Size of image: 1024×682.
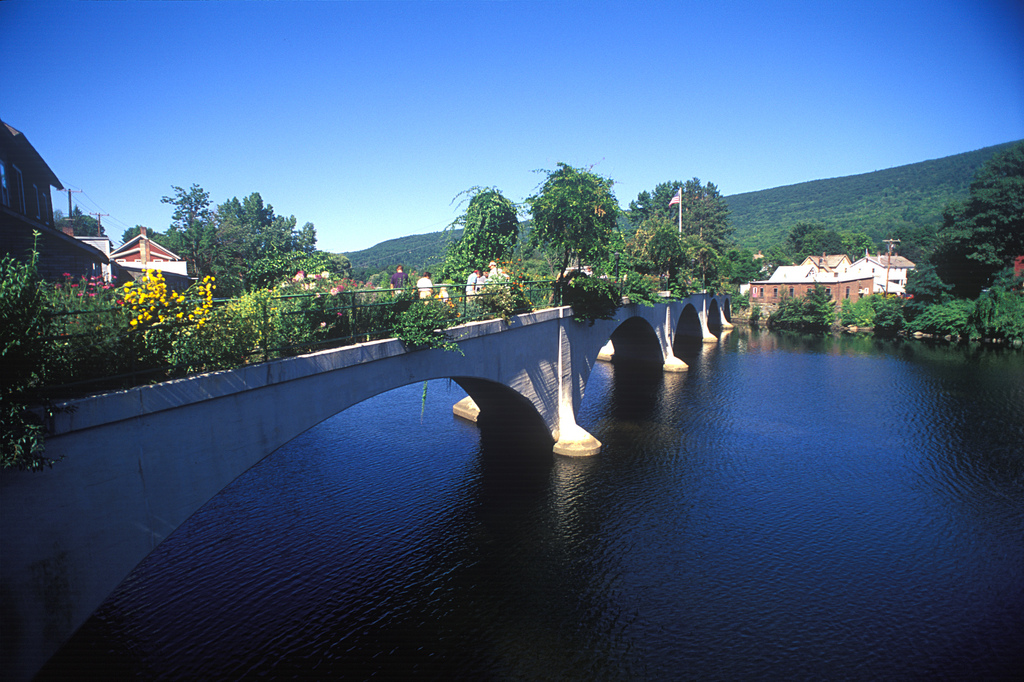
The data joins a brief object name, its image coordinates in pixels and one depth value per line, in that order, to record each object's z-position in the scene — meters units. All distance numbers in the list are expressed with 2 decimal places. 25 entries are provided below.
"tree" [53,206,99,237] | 91.44
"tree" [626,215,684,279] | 56.66
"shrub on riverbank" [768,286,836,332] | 75.00
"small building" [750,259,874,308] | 91.06
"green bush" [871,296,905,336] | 68.38
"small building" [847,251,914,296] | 104.06
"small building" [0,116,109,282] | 21.66
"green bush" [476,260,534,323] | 19.78
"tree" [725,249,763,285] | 113.44
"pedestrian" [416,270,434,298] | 22.50
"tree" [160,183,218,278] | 63.75
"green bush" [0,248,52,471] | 7.17
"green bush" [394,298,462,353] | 15.21
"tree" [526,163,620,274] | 25.05
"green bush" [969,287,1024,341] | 57.25
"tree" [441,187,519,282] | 24.92
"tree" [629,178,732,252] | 129.88
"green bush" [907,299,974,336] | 60.94
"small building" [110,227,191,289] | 46.91
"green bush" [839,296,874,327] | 72.44
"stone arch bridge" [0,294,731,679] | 7.51
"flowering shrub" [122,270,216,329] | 9.45
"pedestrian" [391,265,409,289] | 20.54
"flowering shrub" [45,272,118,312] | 8.98
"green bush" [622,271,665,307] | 34.88
